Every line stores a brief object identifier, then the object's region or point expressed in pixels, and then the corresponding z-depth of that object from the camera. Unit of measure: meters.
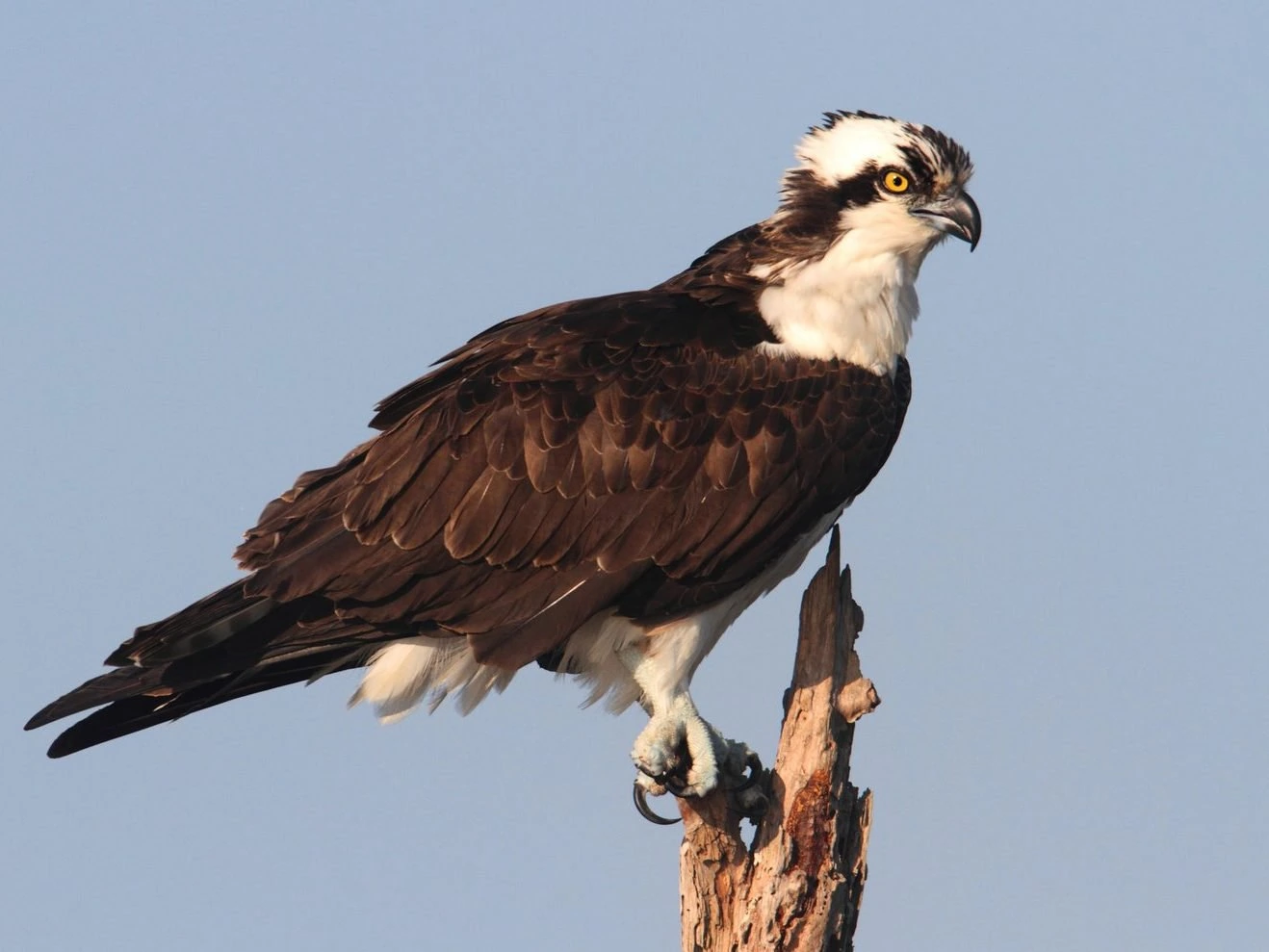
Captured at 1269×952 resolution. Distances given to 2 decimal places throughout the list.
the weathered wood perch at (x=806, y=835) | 13.32
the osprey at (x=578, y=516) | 14.09
